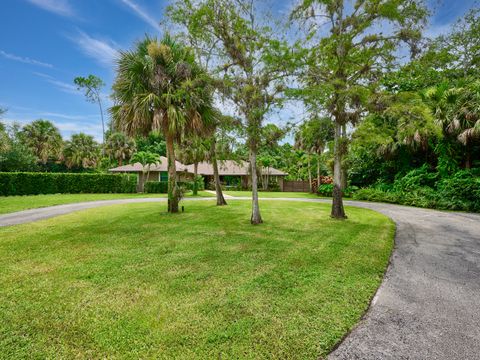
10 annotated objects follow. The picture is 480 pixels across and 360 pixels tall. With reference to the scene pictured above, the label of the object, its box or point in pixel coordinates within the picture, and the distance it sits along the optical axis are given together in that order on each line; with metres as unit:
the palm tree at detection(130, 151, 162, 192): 28.39
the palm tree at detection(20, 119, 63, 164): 33.76
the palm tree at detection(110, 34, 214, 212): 9.92
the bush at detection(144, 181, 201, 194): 26.67
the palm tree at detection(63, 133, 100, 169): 36.16
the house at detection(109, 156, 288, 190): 30.54
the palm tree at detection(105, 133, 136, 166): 35.31
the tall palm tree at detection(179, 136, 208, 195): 20.75
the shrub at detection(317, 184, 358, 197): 19.84
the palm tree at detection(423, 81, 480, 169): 12.41
